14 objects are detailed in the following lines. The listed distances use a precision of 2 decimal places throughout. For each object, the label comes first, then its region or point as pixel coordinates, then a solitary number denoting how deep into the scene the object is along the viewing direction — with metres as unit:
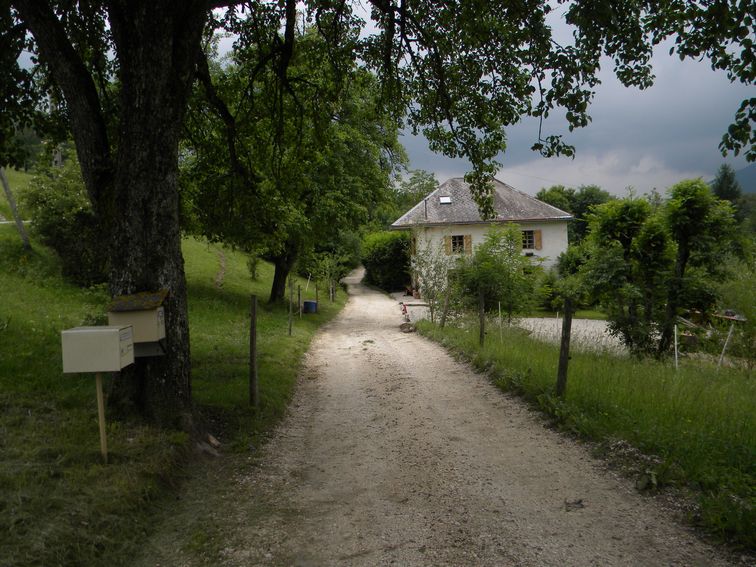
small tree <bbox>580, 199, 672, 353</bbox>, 12.82
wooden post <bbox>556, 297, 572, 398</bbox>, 8.00
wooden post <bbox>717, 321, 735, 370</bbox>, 11.15
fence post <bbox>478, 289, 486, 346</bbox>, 13.18
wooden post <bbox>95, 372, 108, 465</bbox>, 5.19
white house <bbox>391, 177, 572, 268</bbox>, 38.16
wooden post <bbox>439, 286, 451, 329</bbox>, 18.19
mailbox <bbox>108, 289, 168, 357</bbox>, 5.83
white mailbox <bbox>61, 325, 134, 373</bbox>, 4.98
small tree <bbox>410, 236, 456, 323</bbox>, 20.52
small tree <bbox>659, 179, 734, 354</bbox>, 12.41
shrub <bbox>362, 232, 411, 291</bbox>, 45.28
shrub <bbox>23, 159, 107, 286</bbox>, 17.67
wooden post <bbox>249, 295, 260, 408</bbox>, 8.29
